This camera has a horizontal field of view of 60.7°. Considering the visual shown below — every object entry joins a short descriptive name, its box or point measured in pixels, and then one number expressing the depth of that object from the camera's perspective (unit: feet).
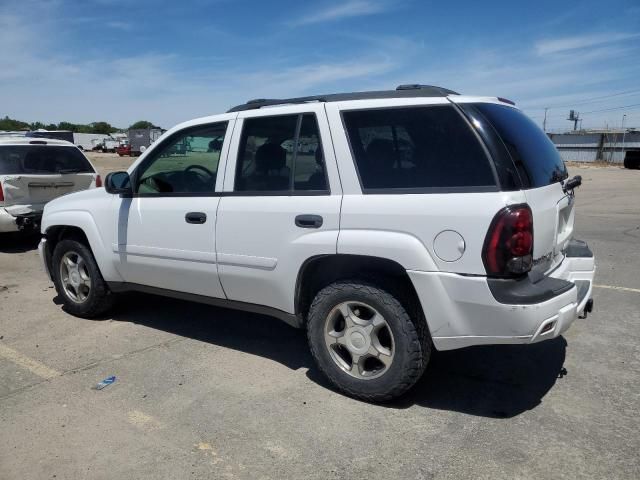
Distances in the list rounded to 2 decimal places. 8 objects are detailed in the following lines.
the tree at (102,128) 408.87
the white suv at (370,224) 9.89
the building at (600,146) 193.80
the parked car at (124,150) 196.44
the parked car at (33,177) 26.89
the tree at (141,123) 396.78
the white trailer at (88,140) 254.10
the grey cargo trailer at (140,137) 181.98
